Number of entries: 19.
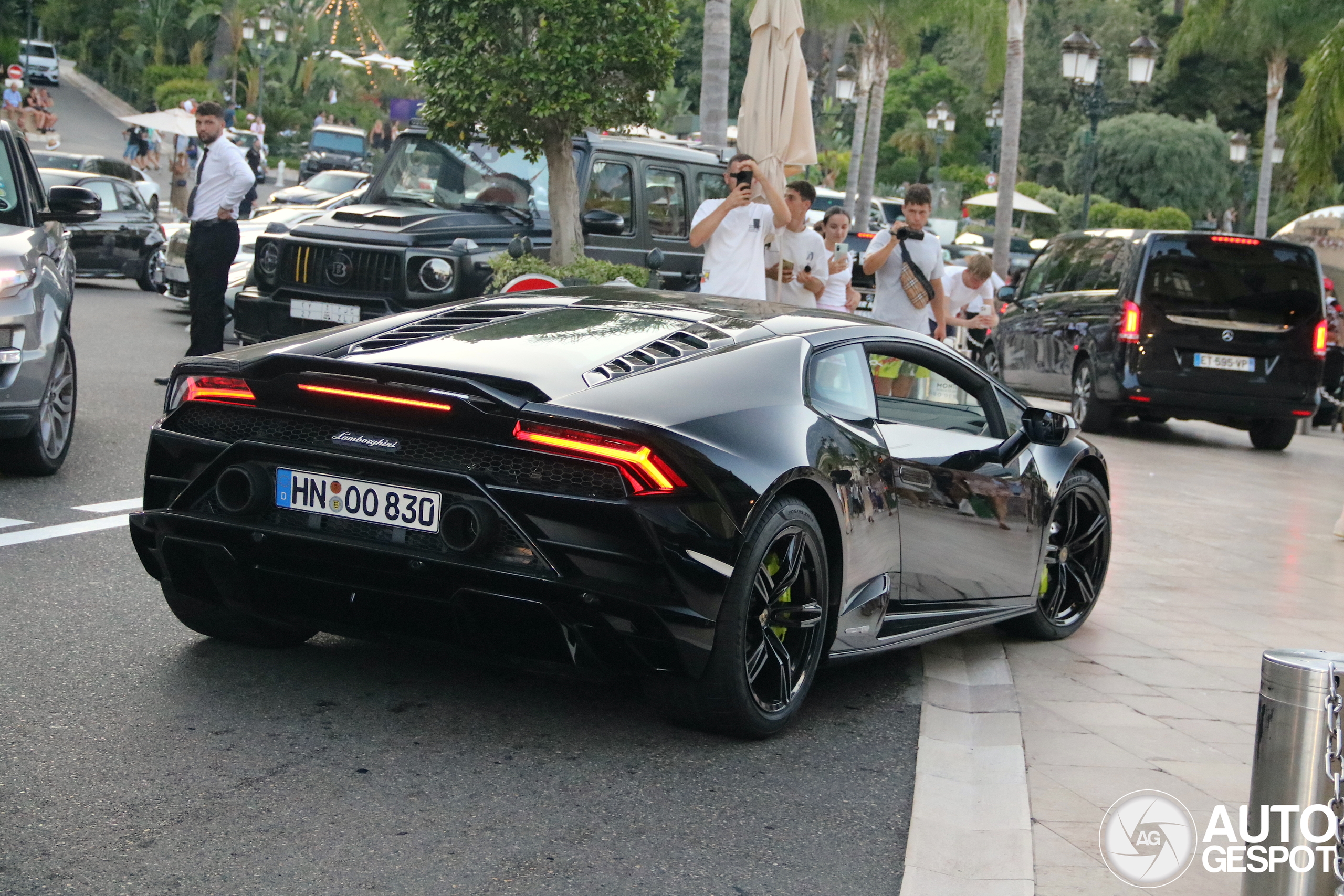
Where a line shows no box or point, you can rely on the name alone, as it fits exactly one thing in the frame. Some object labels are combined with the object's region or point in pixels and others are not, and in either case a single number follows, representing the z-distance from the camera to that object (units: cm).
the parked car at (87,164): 2367
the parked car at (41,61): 6706
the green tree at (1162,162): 5962
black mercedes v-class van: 1545
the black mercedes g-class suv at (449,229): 1190
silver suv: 809
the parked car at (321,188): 2847
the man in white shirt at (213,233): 1231
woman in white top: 1169
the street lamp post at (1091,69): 2856
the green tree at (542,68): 1298
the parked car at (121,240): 2164
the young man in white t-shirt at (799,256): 1132
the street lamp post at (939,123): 5594
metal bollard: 324
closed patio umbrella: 1287
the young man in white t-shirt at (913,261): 1129
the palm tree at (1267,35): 3862
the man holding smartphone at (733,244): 1019
